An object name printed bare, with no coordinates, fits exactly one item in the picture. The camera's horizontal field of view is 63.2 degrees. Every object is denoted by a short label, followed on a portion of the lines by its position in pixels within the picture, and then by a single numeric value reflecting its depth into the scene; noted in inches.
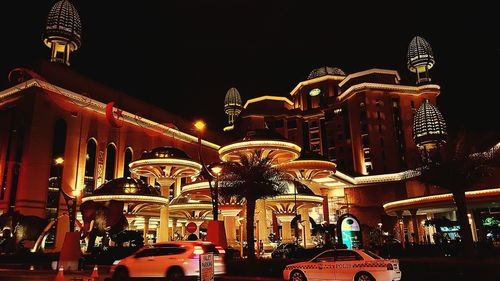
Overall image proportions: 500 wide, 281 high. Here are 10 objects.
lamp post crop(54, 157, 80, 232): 1008.9
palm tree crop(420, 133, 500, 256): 998.4
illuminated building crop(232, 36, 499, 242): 2839.3
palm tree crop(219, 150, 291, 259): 916.0
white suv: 573.6
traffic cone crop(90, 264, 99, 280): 567.6
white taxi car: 511.3
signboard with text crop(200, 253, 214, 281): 311.8
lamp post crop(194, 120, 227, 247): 830.5
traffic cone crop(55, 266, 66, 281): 568.4
